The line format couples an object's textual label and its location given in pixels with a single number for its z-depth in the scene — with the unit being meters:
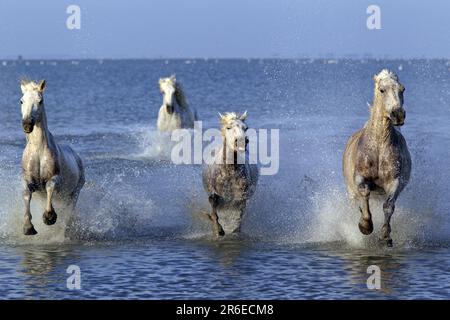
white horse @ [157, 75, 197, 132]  26.03
